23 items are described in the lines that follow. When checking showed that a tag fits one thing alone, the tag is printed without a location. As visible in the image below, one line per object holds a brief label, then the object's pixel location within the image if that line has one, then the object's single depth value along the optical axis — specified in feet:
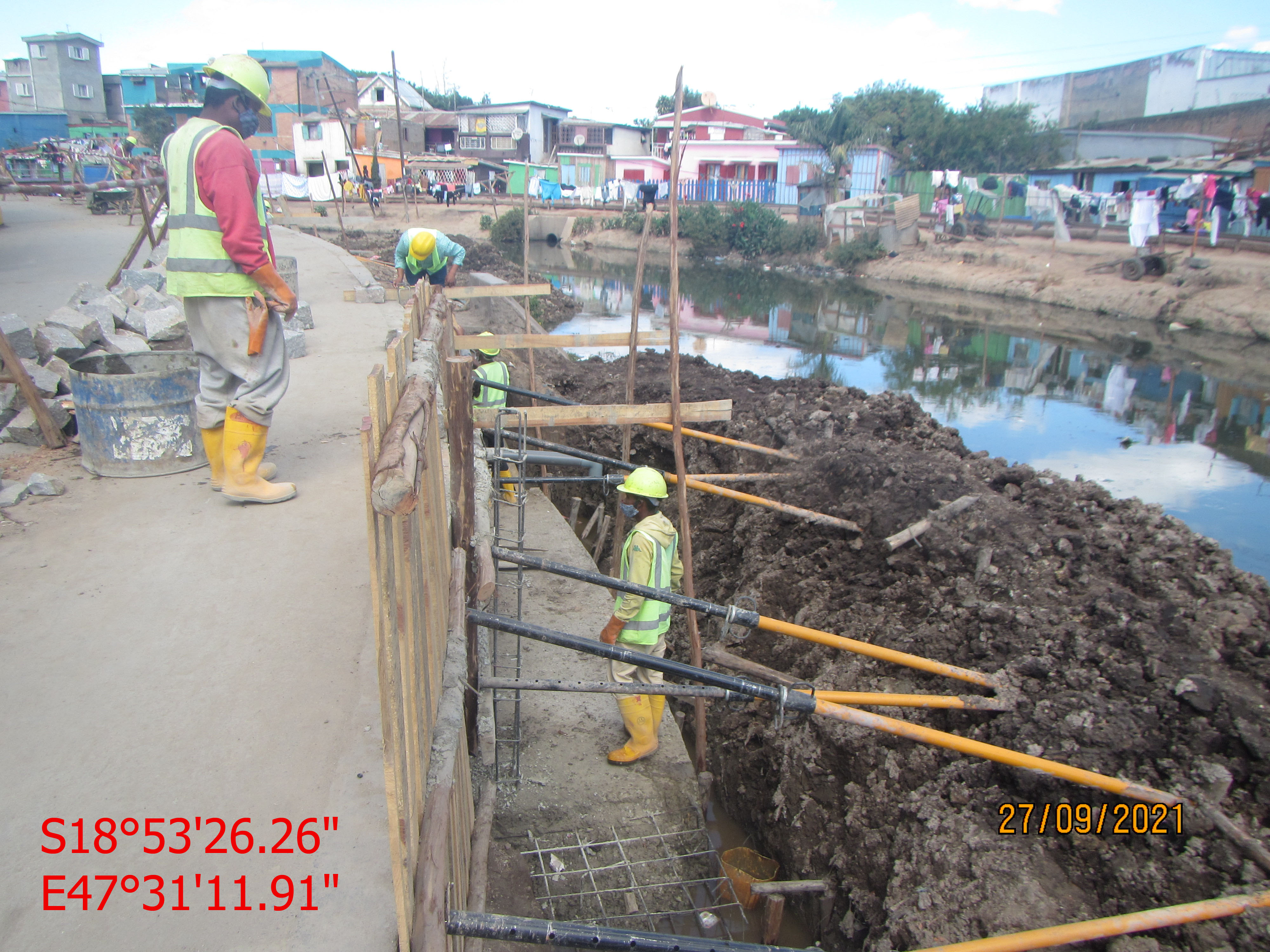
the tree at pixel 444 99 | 225.76
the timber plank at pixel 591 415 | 15.48
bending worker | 23.90
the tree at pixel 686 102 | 205.05
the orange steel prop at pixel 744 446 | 20.93
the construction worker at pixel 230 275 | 11.52
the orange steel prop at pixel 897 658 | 11.86
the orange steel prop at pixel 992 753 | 9.62
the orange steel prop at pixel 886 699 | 10.52
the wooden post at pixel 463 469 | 10.92
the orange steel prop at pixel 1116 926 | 8.13
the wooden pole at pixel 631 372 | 19.81
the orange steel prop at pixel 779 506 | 17.46
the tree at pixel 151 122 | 161.07
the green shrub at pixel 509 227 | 101.86
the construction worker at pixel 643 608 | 13.74
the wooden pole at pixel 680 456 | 14.89
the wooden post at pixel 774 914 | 10.89
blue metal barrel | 13.38
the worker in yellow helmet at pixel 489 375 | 21.18
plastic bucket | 12.23
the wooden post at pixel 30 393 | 14.29
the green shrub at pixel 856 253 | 91.50
